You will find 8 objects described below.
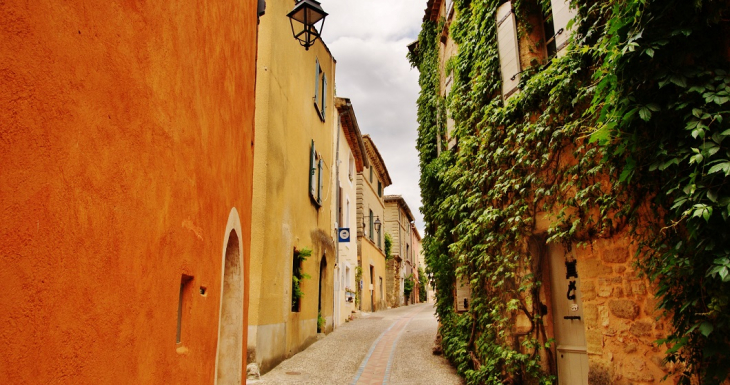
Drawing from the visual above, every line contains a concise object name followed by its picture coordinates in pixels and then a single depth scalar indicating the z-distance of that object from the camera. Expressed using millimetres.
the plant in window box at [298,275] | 10453
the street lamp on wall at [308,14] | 5988
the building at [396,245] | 31297
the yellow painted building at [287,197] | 8219
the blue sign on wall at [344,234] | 14047
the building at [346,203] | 15883
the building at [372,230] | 21656
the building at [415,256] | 42250
